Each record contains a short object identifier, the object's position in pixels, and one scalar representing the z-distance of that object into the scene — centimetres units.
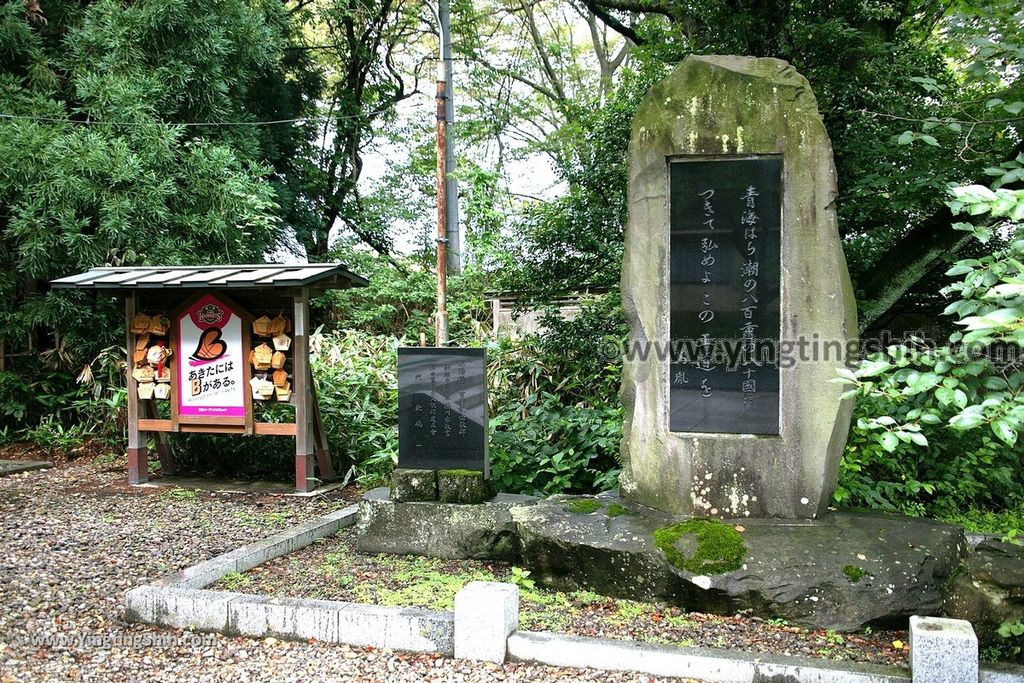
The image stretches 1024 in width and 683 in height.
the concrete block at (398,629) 344
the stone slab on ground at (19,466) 810
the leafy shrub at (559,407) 632
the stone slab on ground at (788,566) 368
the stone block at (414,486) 508
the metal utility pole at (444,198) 838
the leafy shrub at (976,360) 226
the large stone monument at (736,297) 429
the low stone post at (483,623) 331
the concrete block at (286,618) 361
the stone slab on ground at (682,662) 303
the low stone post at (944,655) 283
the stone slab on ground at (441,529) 483
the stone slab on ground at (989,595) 334
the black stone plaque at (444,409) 507
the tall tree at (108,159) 884
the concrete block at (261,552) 428
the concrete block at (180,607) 376
